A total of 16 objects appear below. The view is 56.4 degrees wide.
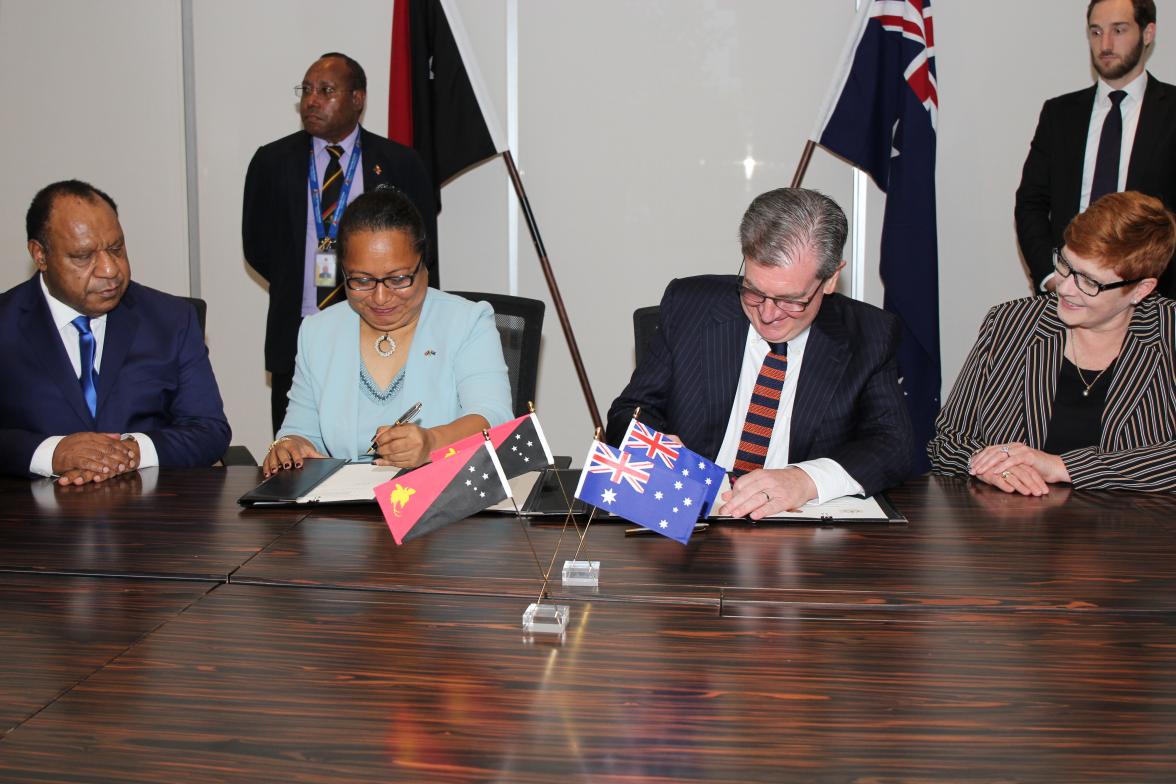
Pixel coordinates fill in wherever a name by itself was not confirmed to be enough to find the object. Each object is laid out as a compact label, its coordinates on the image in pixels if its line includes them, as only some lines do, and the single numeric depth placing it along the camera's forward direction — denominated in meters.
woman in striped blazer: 2.60
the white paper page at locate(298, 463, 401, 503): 2.46
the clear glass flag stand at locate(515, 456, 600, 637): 1.73
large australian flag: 4.95
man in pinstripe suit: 2.50
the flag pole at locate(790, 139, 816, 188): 5.08
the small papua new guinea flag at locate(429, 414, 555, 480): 2.07
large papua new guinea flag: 5.14
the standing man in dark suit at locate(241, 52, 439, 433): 4.68
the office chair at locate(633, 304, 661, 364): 3.19
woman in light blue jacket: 2.88
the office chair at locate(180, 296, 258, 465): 3.26
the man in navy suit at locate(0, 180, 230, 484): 2.85
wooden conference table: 1.35
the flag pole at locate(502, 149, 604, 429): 5.35
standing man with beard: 4.39
